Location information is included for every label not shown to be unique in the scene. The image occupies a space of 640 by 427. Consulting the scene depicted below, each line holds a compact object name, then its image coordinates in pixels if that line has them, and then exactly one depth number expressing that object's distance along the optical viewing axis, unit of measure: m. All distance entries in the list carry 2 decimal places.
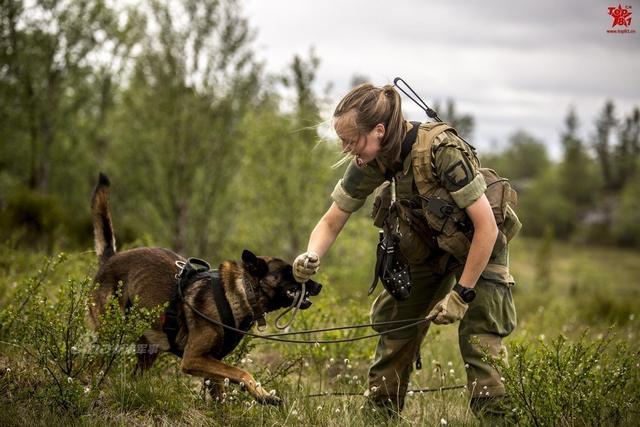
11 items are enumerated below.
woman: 3.69
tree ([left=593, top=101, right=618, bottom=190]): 97.12
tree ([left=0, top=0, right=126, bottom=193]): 17.06
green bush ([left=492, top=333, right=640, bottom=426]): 3.73
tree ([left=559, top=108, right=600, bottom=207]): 92.00
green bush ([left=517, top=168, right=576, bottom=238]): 88.81
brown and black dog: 4.21
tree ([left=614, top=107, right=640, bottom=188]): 94.81
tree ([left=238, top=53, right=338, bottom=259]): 17.12
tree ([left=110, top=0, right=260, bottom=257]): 15.91
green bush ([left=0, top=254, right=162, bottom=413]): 3.76
